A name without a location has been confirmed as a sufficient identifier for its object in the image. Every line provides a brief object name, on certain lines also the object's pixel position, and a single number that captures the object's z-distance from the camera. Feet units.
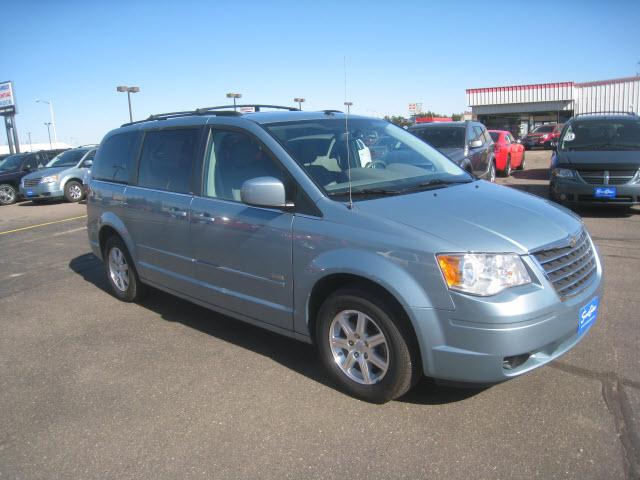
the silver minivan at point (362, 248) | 9.50
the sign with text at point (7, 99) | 116.37
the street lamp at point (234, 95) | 68.28
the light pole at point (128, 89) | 85.72
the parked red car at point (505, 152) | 50.01
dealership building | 126.72
